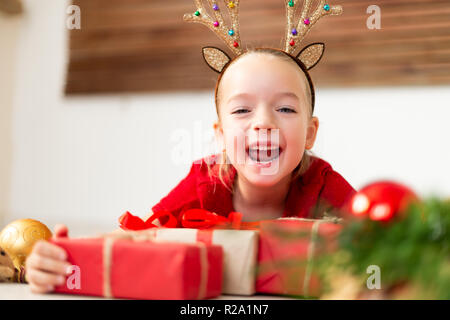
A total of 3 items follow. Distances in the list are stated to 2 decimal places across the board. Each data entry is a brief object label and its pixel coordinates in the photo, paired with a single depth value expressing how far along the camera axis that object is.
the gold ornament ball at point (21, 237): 0.81
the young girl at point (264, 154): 0.79
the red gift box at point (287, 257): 0.55
